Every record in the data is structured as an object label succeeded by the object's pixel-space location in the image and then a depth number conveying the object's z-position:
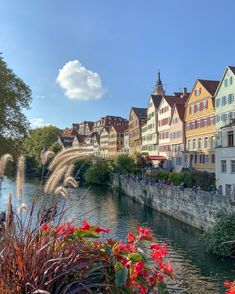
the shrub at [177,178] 25.58
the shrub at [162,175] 29.70
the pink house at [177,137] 31.76
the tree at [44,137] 74.63
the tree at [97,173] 45.80
